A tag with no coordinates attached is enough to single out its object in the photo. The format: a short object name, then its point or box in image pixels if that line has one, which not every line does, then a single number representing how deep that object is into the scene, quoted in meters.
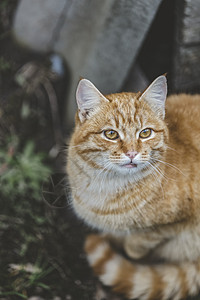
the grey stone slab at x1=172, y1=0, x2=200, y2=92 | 2.27
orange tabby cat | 1.67
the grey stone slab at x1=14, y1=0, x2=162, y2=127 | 2.42
